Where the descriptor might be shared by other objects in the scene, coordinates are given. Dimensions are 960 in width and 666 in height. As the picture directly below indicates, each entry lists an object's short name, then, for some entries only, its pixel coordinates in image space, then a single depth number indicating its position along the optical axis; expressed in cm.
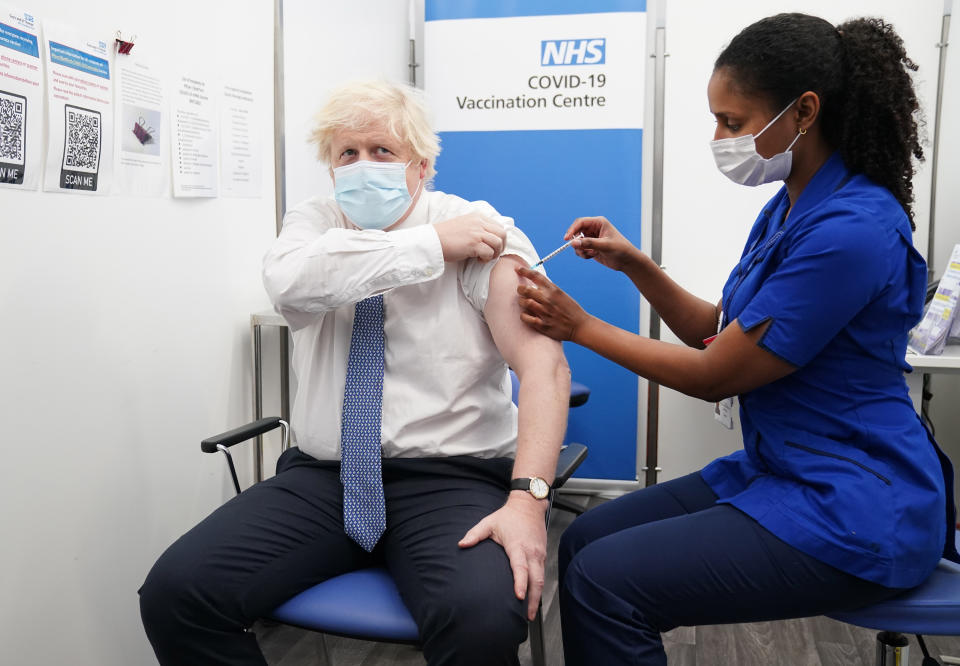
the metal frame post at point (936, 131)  288
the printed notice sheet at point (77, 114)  152
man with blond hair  123
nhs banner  309
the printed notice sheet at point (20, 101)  141
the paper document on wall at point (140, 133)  171
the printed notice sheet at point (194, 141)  191
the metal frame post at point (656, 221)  312
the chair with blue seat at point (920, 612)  116
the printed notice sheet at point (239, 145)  212
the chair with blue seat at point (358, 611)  122
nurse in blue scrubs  114
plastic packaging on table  228
